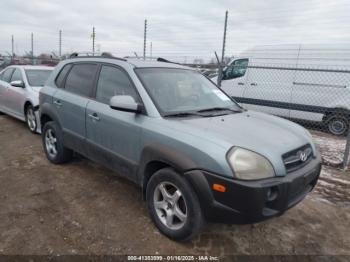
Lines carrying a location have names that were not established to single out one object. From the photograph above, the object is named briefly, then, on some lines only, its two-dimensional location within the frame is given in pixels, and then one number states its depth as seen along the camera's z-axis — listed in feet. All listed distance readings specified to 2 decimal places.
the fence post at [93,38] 41.22
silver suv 7.85
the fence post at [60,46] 48.09
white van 24.38
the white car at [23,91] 20.86
